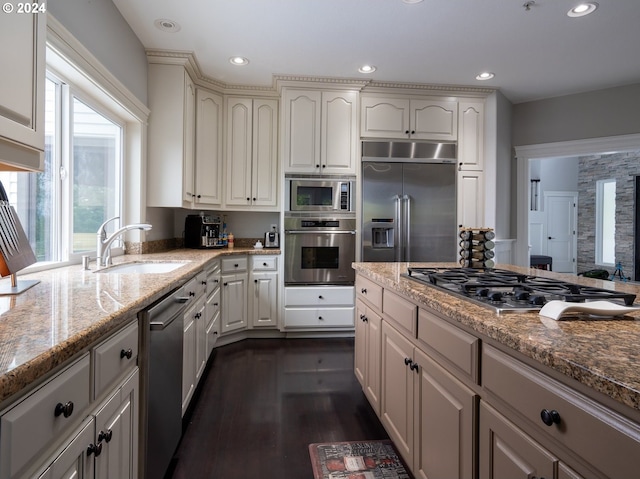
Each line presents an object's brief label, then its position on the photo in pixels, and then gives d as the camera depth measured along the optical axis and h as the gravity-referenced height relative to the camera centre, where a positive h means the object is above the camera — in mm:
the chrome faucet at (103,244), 1983 -63
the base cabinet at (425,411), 1065 -651
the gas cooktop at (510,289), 1058 -184
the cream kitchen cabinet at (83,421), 628 -425
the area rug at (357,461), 1641 -1112
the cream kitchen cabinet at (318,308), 3541 -735
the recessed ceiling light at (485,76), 3403 +1592
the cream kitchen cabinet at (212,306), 2662 -581
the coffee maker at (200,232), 3662 +25
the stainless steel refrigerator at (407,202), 3613 +363
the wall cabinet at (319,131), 3533 +1065
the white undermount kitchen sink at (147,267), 2258 -219
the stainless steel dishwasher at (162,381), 1290 -609
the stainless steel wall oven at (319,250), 3537 -146
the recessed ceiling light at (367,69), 3270 +1589
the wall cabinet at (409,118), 3656 +1251
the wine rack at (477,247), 1961 -58
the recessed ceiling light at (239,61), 3127 +1580
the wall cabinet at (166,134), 3057 +882
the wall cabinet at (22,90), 968 +426
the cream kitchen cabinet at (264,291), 3525 -566
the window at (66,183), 1855 +294
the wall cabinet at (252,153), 3717 +875
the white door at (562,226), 7930 +267
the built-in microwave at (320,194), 3543 +423
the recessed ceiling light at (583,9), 2361 +1580
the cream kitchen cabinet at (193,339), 1915 -632
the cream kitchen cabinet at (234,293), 3277 -564
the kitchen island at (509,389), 611 -360
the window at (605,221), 7492 +377
